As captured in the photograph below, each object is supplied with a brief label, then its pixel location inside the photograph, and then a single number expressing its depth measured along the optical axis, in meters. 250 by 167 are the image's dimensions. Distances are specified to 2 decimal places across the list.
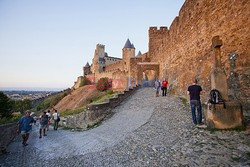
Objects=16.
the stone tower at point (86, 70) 82.94
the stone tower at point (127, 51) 45.88
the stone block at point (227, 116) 4.48
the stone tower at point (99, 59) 66.25
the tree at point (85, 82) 55.47
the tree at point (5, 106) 28.20
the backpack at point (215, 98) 4.65
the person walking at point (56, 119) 11.97
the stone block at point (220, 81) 4.86
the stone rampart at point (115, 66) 46.43
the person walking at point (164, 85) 12.00
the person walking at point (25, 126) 7.47
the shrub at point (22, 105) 60.41
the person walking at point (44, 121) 9.82
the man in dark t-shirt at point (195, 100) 5.43
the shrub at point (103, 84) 36.41
